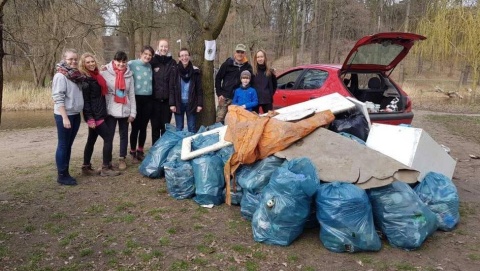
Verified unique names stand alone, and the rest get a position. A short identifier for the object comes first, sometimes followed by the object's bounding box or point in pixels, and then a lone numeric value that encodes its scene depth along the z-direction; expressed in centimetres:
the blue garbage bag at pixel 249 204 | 400
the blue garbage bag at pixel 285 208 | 351
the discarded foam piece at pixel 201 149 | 475
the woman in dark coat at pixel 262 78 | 604
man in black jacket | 605
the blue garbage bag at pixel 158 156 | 526
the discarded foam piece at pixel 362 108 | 525
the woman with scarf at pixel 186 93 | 571
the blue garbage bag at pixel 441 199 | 394
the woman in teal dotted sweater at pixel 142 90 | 554
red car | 620
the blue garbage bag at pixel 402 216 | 350
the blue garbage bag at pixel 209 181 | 447
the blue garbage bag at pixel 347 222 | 342
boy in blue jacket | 592
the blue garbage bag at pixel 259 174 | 405
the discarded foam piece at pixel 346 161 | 370
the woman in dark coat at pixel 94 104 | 496
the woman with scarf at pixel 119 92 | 523
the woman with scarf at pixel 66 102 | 468
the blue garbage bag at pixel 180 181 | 464
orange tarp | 418
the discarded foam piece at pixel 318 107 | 481
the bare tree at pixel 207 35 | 620
